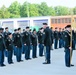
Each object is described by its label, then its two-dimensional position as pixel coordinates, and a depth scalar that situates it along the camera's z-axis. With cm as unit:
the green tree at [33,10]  8606
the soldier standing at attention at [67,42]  1270
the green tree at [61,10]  11356
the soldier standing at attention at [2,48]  1351
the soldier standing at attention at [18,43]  1522
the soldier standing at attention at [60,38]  2507
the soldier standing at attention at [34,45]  1714
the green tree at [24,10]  8544
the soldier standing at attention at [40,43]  1851
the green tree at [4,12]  7669
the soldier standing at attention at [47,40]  1376
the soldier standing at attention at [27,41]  1624
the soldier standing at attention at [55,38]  2447
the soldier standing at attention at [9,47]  1425
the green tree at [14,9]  8521
